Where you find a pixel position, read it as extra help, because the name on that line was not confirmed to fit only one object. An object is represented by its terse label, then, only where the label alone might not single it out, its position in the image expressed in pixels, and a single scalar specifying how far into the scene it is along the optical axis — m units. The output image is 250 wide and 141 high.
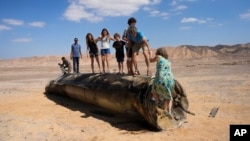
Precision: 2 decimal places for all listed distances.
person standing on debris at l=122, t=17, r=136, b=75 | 9.49
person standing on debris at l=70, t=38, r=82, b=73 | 14.14
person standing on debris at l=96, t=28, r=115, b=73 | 11.29
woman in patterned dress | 6.95
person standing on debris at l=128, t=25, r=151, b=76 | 9.16
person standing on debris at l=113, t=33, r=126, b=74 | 11.30
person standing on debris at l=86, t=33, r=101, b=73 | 11.84
